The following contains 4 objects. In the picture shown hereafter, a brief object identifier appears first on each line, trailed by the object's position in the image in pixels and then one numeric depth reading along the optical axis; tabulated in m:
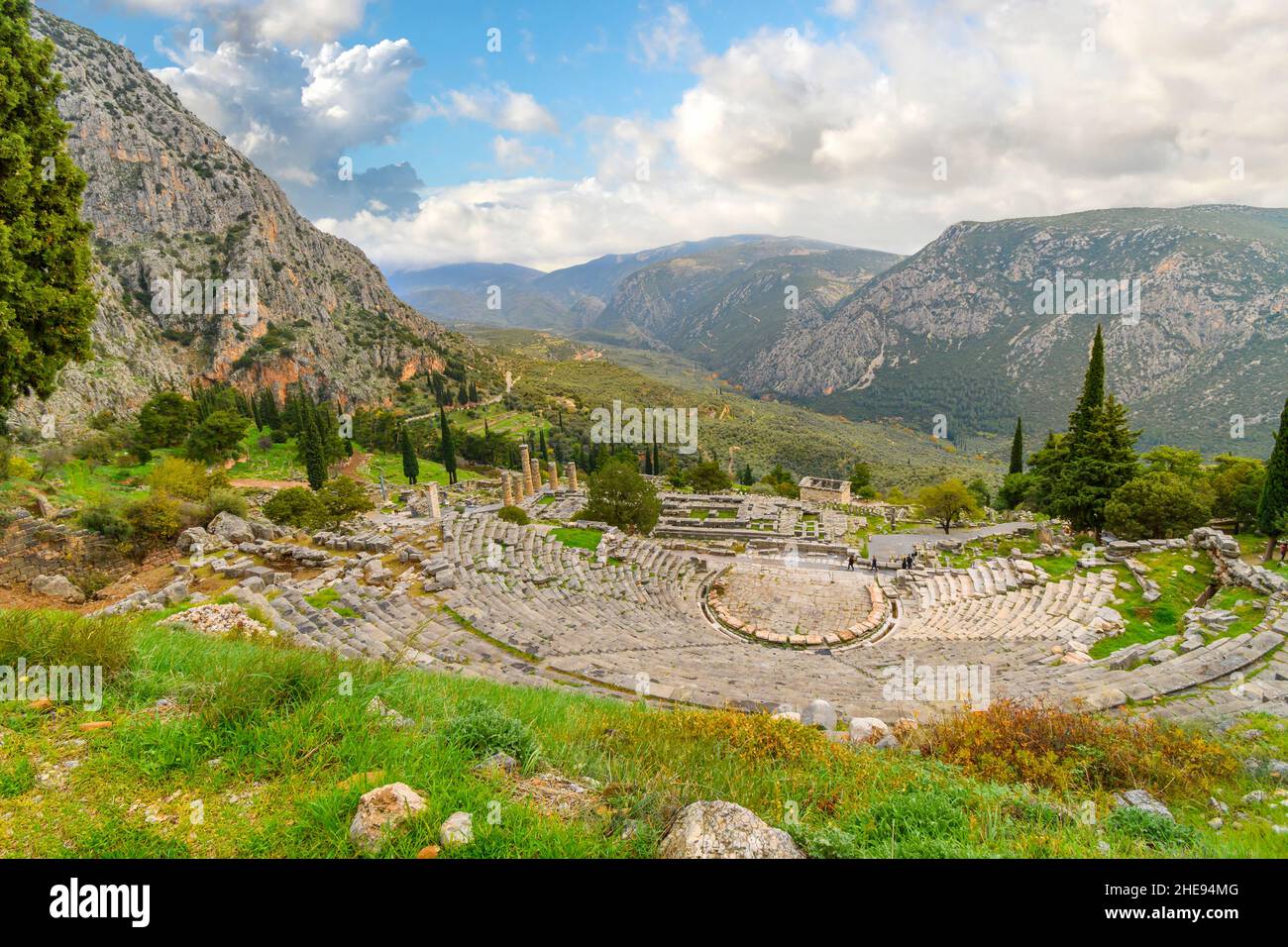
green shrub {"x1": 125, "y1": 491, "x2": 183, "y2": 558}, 18.55
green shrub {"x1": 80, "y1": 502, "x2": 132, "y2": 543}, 17.98
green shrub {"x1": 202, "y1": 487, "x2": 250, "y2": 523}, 21.58
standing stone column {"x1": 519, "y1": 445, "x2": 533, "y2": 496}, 45.42
